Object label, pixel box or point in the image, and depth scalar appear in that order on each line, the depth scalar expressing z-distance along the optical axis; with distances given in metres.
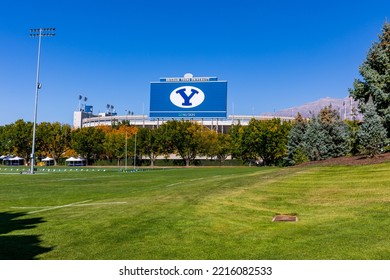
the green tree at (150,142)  110.50
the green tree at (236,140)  103.43
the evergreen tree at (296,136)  69.81
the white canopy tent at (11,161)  137.29
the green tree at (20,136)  127.12
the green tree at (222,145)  109.25
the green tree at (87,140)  119.62
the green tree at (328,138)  49.88
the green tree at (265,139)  99.75
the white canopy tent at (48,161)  131.61
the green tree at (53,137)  125.50
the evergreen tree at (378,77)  34.78
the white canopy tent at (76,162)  124.24
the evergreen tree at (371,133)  27.91
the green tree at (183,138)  106.75
